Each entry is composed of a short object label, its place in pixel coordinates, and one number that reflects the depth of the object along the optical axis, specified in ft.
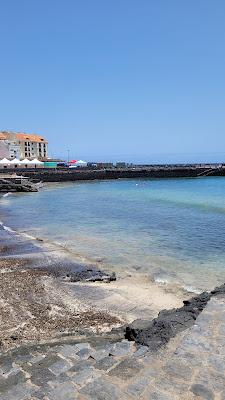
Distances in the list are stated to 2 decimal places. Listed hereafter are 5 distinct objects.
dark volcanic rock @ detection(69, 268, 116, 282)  37.76
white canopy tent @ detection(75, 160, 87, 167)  324.39
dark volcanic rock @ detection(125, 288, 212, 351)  18.06
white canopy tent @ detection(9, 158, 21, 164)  246.06
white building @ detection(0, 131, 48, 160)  333.99
